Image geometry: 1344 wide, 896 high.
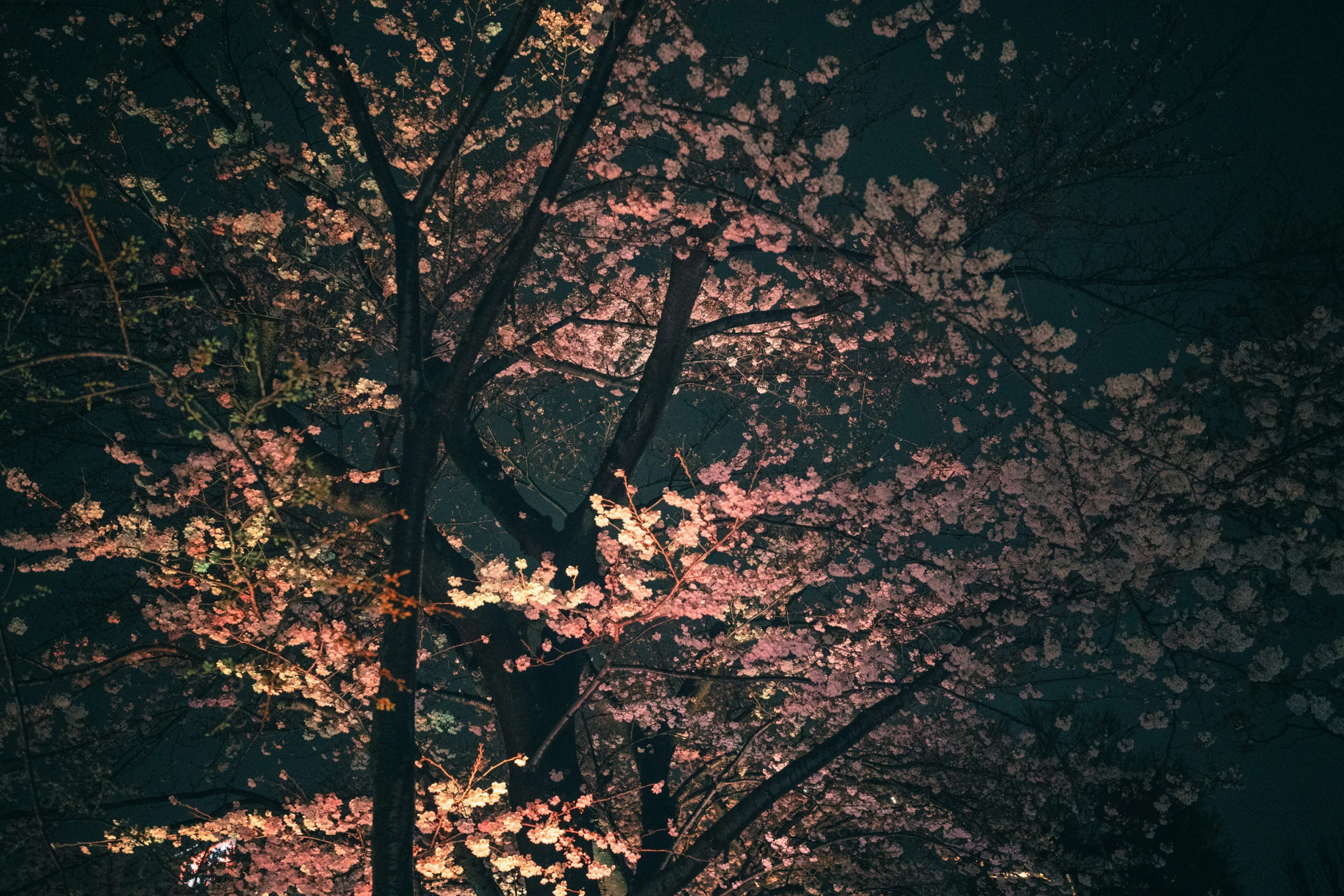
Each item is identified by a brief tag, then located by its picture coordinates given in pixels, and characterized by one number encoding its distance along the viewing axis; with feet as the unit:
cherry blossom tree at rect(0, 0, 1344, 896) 17.42
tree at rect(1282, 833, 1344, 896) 51.80
